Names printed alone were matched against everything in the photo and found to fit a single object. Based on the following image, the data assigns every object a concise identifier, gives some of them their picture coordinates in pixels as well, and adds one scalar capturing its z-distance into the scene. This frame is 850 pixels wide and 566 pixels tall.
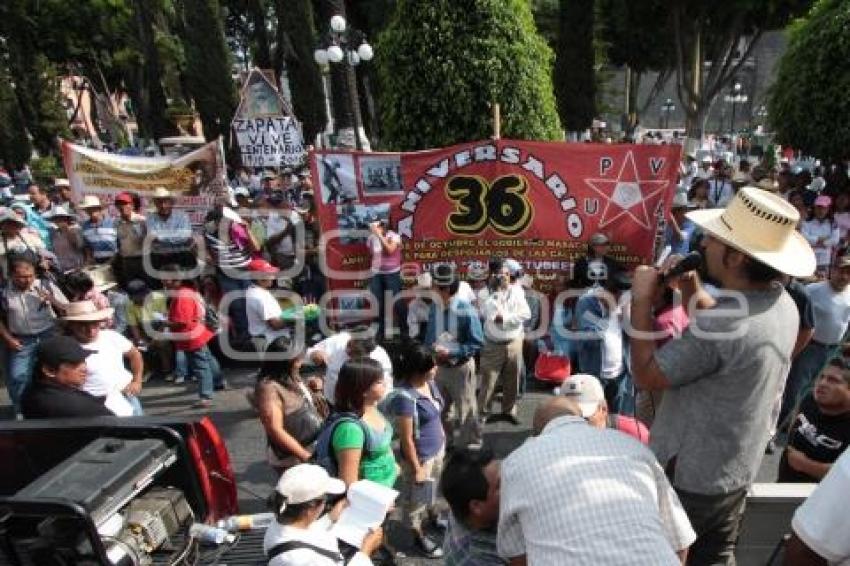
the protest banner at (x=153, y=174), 9.20
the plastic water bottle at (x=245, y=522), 3.12
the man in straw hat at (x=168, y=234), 8.31
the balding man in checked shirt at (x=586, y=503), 1.47
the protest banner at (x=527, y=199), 6.02
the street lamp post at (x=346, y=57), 13.86
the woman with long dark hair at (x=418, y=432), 3.72
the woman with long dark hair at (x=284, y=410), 3.78
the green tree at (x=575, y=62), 24.17
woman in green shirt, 3.17
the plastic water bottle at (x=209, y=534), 2.99
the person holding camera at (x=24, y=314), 5.66
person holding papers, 2.46
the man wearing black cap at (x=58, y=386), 3.42
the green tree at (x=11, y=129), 24.50
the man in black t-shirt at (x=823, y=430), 3.13
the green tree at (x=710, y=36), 17.48
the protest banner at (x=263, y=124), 10.45
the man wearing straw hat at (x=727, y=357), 1.99
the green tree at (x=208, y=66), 23.14
